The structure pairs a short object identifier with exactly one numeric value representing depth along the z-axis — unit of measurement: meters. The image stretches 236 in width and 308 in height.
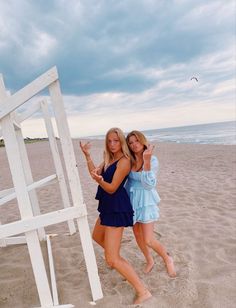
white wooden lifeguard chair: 2.40
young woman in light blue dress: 3.18
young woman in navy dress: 2.86
